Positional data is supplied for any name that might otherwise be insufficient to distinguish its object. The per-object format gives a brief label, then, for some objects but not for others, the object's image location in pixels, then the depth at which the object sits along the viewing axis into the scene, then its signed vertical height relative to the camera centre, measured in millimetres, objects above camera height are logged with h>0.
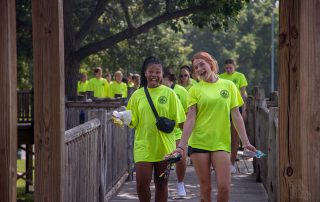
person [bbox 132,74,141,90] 20078 +110
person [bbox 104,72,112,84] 25759 +237
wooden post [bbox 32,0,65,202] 5809 -68
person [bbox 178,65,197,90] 14241 +109
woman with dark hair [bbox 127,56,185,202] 8750 -500
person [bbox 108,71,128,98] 23759 -64
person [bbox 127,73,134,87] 23266 +105
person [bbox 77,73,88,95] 26750 -4
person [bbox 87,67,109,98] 24719 -6
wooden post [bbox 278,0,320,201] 5191 -104
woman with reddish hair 8258 -411
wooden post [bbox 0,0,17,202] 5473 -102
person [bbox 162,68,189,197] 11297 -204
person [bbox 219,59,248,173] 15173 +131
